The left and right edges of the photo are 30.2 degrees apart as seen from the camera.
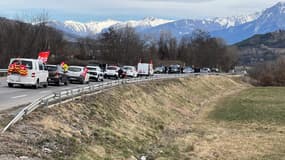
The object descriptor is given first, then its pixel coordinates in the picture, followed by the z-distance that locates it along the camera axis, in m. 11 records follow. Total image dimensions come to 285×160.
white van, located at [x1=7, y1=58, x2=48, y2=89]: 32.60
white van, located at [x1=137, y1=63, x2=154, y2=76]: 77.25
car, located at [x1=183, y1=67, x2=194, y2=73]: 113.11
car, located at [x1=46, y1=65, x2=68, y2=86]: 39.25
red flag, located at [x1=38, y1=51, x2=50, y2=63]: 47.04
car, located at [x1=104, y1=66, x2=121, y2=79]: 62.94
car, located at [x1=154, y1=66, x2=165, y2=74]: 109.56
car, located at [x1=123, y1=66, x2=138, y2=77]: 69.21
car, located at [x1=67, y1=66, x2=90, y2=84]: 45.44
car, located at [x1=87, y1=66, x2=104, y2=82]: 52.84
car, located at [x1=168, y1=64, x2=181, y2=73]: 108.27
